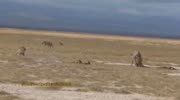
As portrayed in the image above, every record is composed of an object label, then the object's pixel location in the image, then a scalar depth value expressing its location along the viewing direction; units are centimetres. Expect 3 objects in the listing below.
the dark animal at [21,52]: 5220
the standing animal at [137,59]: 4781
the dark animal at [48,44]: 7679
